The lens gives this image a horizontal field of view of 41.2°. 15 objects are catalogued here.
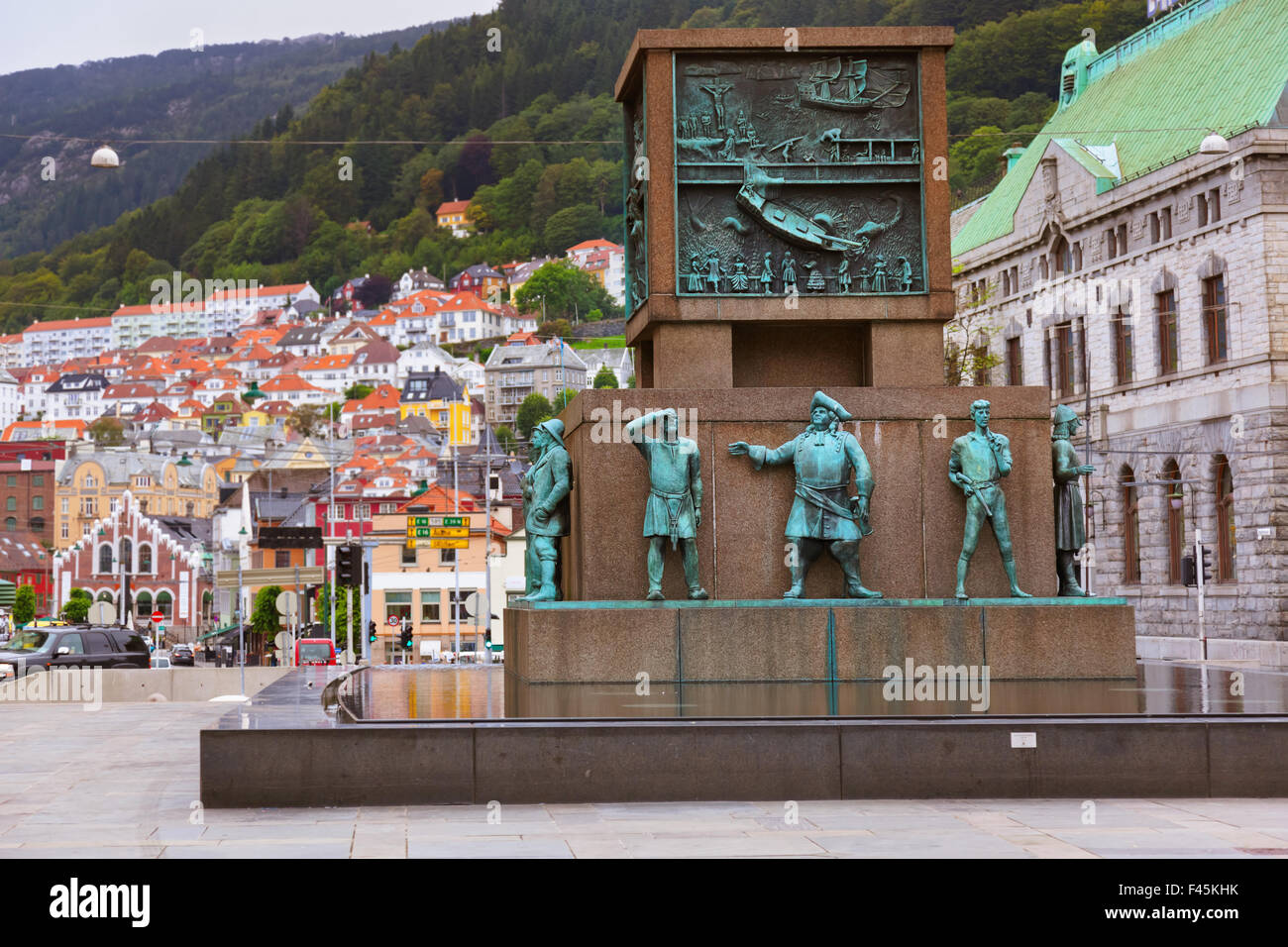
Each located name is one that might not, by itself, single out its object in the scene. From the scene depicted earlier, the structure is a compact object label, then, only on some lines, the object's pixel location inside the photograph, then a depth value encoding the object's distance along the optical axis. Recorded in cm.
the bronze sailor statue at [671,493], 1597
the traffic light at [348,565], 3684
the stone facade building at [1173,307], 4391
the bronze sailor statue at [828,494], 1593
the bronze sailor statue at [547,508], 1684
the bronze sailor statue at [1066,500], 1664
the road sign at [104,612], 4122
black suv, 3650
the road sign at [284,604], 3934
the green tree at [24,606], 13389
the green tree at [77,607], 12322
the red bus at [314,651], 5675
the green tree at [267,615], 10206
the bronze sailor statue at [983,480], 1627
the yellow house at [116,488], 16438
